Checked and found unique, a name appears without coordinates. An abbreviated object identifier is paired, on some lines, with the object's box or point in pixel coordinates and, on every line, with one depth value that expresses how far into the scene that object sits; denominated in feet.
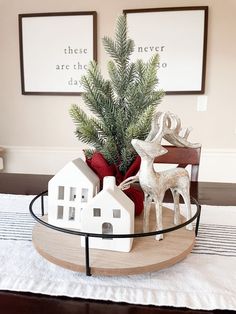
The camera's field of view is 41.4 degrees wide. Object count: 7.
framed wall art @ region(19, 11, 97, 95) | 7.69
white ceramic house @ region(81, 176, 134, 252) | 2.19
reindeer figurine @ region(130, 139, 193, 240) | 2.25
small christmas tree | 2.50
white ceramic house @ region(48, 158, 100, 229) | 2.45
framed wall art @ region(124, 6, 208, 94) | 7.35
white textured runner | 2.05
